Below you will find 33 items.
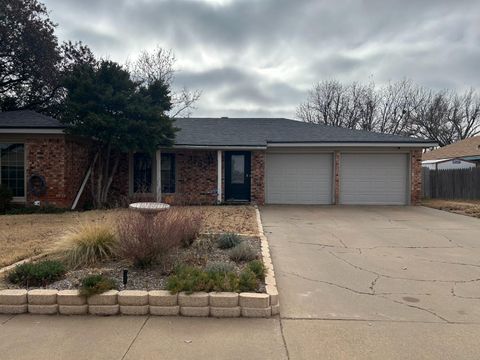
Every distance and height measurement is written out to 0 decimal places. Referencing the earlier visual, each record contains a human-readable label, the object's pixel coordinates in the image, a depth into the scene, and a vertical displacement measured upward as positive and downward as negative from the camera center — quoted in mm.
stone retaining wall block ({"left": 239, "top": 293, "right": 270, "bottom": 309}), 3953 -1330
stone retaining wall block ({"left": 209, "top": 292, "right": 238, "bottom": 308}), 3965 -1326
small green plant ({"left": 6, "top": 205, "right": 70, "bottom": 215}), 11719 -1012
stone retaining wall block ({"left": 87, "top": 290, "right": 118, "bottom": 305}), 4020 -1327
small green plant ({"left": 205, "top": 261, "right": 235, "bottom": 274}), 4642 -1165
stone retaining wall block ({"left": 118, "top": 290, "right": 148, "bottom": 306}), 3998 -1318
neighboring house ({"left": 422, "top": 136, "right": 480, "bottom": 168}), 23094 +1803
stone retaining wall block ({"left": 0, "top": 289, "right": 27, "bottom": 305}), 4043 -1330
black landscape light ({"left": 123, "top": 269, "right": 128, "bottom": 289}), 4410 -1201
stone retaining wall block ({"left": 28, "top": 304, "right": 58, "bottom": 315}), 4012 -1433
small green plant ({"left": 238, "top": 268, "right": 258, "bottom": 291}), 4285 -1227
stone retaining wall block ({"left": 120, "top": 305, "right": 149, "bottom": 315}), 3984 -1433
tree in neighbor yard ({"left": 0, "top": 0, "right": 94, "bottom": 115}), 17156 +6062
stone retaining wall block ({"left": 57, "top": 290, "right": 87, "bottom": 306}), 4027 -1337
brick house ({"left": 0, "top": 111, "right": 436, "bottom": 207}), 15242 +377
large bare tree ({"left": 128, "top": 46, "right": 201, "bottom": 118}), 25969 +7728
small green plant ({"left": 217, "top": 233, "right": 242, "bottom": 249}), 6512 -1122
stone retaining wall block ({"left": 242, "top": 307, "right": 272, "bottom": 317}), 3939 -1441
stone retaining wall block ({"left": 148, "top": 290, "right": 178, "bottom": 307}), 3998 -1330
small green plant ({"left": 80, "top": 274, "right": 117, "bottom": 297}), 4059 -1210
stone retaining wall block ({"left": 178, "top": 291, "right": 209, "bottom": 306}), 3977 -1326
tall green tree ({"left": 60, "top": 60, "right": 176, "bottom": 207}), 11922 +2264
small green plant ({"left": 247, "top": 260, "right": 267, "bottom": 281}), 4730 -1196
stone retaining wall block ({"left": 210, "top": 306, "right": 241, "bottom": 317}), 3955 -1444
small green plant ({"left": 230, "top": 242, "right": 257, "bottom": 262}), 5730 -1186
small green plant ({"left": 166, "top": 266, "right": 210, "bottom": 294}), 4125 -1189
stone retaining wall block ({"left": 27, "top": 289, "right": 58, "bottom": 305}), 4031 -1325
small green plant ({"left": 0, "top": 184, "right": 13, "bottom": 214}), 11719 -617
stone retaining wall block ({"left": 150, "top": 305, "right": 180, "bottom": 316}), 3977 -1434
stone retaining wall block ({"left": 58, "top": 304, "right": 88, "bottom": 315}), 4012 -1433
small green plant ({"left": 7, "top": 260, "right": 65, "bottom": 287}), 4508 -1197
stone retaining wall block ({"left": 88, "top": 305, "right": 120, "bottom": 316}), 3994 -1435
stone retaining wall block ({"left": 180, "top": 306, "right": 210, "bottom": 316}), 3965 -1437
